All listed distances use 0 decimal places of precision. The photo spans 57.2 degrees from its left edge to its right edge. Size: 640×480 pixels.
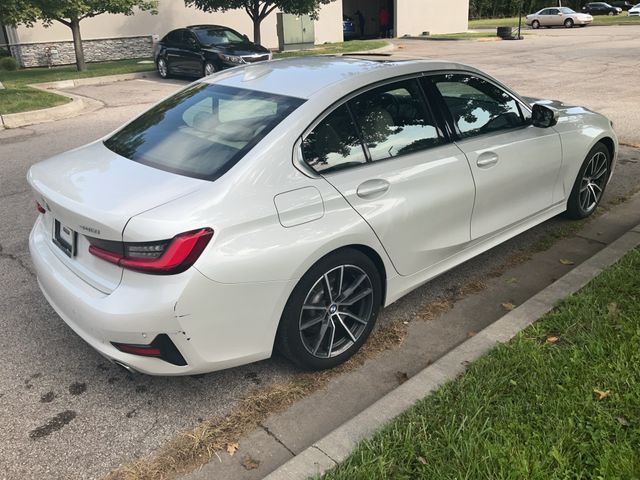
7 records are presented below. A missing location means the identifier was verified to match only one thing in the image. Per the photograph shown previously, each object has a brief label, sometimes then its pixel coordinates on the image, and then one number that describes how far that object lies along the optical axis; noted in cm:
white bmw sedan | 264
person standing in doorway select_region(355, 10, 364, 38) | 4100
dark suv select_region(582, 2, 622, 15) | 5503
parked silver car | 4209
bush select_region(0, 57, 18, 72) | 2072
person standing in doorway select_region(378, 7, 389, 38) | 3909
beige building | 2191
